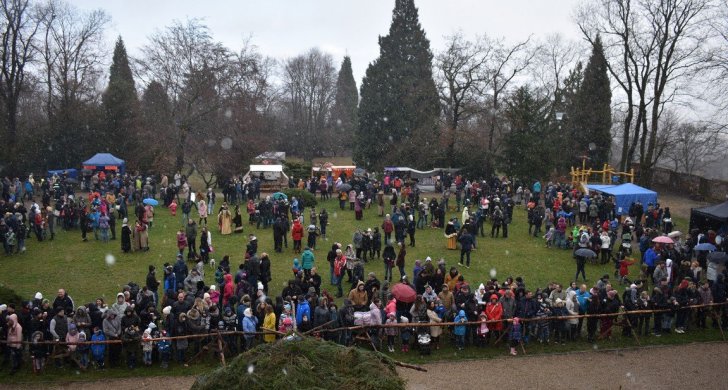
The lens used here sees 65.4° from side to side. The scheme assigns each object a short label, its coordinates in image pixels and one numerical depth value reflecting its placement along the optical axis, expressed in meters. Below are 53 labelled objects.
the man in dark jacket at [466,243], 18.41
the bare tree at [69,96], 39.31
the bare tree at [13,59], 36.47
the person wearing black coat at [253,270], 15.12
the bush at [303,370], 6.03
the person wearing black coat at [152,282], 13.86
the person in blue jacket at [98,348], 11.45
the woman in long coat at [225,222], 22.53
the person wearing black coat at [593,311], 13.27
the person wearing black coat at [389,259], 16.94
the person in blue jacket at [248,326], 11.93
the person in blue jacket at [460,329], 12.77
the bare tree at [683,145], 49.31
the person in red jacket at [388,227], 20.14
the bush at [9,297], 13.05
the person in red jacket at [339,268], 16.05
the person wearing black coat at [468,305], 12.93
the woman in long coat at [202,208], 23.22
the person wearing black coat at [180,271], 14.96
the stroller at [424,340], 12.42
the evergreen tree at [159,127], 35.72
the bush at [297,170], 41.66
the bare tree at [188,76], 35.31
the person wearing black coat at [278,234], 19.73
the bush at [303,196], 27.90
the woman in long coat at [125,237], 19.45
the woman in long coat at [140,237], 19.75
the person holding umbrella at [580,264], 17.44
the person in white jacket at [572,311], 13.23
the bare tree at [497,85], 39.50
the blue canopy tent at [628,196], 25.67
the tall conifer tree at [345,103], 69.56
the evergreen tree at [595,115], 43.12
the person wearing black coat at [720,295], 14.46
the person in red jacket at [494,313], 12.91
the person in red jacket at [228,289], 13.61
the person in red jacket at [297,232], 19.79
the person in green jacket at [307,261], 16.30
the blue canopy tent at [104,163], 33.62
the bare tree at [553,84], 51.02
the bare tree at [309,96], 63.72
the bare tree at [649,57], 33.25
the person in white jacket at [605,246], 19.44
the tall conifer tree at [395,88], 46.06
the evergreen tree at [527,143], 32.72
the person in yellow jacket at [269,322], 12.03
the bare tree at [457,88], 38.38
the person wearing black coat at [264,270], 15.55
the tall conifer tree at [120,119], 40.19
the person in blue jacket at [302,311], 12.35
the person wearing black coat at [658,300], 13.77
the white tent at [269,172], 34.84
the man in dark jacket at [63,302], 12.24
